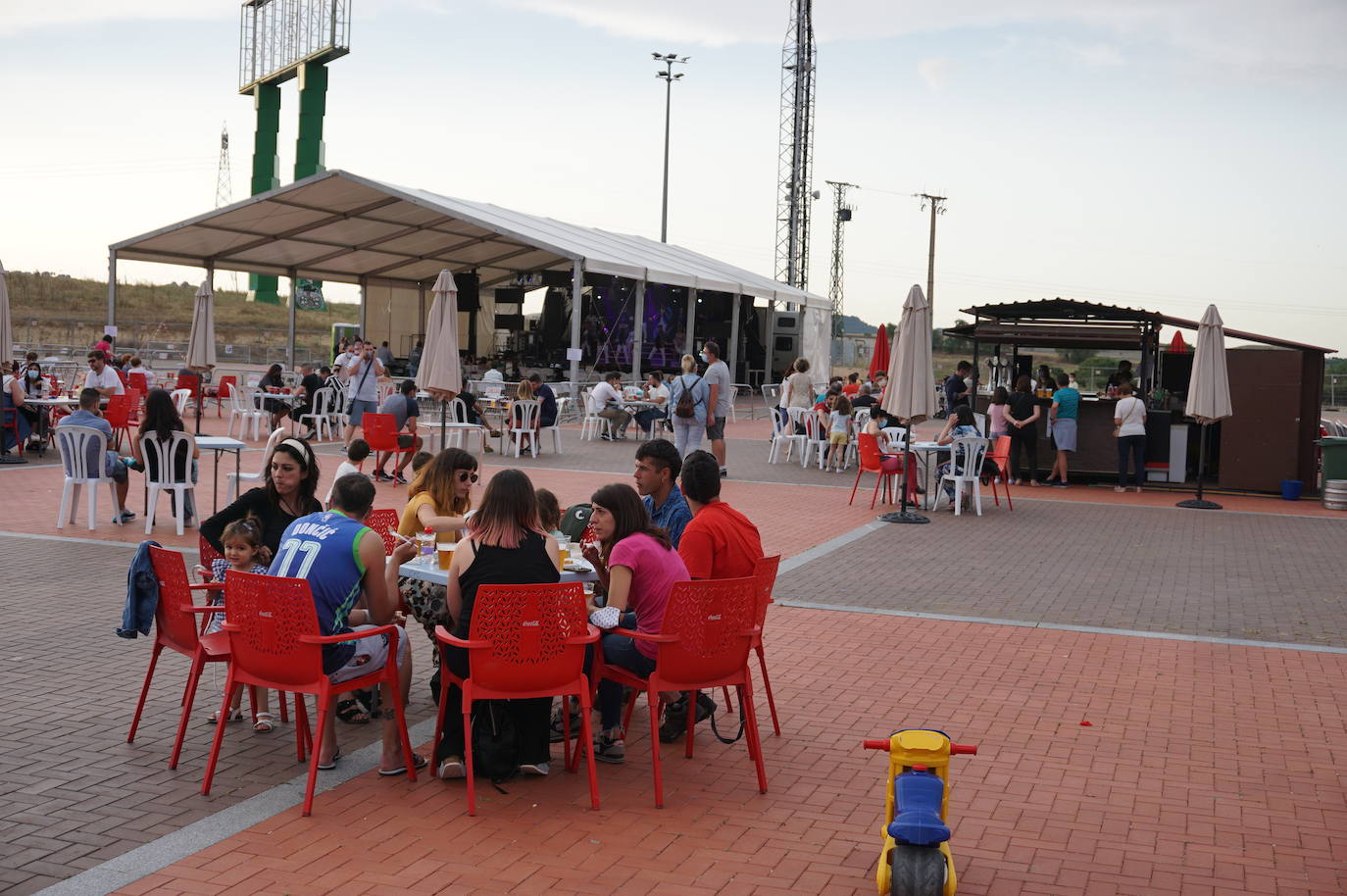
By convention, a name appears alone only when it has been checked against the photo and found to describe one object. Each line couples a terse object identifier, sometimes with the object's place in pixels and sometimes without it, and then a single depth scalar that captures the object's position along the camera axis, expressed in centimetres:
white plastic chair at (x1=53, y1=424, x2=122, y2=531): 1074
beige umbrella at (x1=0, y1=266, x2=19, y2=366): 1492
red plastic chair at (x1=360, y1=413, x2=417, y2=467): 1468
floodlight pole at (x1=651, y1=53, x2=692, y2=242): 4531
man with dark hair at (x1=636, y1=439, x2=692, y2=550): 581
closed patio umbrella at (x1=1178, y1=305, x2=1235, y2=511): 1548
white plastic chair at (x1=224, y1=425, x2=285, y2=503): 1159
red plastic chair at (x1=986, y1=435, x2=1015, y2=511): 1450
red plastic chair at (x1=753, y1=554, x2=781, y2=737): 527
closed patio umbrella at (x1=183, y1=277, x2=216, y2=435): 1922
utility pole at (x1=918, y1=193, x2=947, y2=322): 5372
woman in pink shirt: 509
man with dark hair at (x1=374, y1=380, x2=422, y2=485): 1492
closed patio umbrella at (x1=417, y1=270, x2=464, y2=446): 1480
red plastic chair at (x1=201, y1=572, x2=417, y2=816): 454
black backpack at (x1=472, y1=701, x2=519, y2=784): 489
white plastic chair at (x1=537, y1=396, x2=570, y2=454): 1952
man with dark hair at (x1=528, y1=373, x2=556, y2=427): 1930
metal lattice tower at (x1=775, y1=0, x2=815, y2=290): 4709
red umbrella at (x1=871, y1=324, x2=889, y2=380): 2511
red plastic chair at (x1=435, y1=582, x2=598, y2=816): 453
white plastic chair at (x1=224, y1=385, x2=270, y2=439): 1991
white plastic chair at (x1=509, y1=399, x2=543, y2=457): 1888
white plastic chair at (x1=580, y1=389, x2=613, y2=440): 2259
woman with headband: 559
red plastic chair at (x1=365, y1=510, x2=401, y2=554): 629
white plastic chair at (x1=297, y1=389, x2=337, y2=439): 2017
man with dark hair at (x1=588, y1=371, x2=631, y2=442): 2220
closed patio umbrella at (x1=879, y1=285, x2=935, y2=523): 1369
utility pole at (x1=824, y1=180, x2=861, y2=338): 5956
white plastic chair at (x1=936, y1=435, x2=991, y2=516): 1411
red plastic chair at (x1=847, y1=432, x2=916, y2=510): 1448
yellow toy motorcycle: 380
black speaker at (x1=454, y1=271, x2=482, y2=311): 3456
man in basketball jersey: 478
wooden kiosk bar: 1689
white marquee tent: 2538
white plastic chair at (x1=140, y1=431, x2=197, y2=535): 1059
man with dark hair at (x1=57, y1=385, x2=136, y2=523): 1092
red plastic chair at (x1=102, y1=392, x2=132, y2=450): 1438
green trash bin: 1592
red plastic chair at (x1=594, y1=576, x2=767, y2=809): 482
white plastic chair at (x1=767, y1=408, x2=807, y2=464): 1972
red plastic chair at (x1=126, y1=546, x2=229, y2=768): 493
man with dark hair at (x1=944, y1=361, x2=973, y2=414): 2136
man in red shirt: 541
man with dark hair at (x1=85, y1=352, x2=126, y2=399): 1670
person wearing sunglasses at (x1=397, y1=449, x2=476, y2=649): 597
